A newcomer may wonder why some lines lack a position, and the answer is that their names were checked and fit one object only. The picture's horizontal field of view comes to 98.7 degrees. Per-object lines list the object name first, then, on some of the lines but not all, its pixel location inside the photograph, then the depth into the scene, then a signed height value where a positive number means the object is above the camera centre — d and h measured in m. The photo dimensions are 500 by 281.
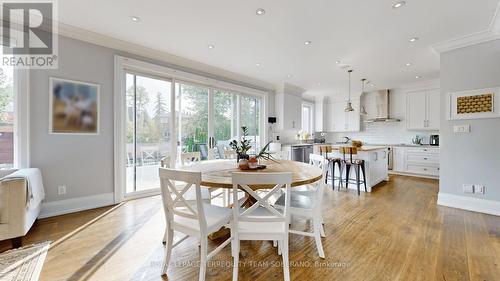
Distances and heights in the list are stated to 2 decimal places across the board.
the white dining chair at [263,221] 1.50 -0.61
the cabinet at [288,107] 6.20 +0.96
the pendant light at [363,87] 5.71 +1.58
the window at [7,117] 2.65 +0.27
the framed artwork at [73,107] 2.91 +0.46
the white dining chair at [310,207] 2.00 -0.66
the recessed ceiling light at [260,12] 2.53 +1.53
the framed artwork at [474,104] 3.06 +0.53
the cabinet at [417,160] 5.53 -0.57
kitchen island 4.39 -0.53
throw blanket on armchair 2.13 -0.47
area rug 1.70 -1.07
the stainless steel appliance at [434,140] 5.76 -0.02
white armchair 2.01 -0.67
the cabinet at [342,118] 7.33 +0.77
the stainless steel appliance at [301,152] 6.25 -0.39
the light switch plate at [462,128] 3.29 +0.17
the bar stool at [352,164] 4.23 -0.51
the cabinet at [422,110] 5.73 +0.82
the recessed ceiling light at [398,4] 2.37 +1.51
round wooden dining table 1.72 -0.32
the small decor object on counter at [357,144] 4.79 -0.10
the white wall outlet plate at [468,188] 3.27 -0.75
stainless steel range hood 6.72 +1.02
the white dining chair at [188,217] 1.53 -0.64
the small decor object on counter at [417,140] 6.21 -0.02
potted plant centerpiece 2.21 -0.20
